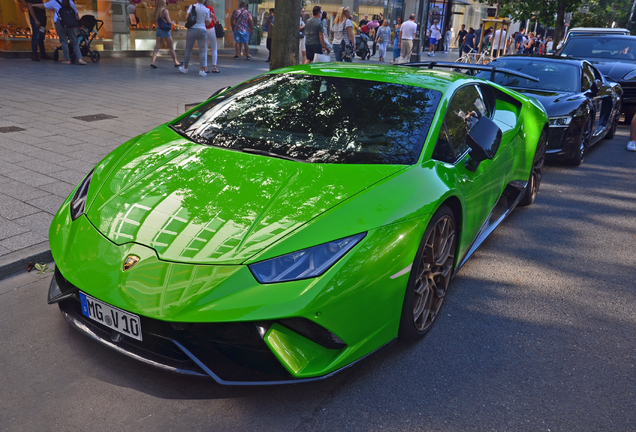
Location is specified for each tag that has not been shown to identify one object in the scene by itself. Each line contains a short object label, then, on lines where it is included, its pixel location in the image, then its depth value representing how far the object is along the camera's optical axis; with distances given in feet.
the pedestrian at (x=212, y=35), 47.29
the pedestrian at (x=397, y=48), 71.31
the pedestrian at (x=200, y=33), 45.09
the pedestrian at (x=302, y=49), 51.23
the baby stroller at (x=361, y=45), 64.34
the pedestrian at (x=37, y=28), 45.75
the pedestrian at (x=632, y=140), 27.89
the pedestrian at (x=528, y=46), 98.75
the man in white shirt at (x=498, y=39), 71.93
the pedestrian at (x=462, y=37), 99.53
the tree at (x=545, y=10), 62.59
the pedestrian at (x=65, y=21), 43.80
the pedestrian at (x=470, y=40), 94.22
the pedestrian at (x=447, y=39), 109.70
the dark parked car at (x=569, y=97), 22.50
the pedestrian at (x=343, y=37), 51.44
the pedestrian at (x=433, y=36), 100.22
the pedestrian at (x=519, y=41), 98.73
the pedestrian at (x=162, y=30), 46.47
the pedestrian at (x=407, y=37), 64.13
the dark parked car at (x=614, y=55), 35.22
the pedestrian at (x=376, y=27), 82.23
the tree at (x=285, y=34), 26.43
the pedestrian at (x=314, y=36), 43.06
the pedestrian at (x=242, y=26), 61.00
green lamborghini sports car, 7.27
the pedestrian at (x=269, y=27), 56.70
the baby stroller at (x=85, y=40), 48.06
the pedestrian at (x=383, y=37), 74.64
